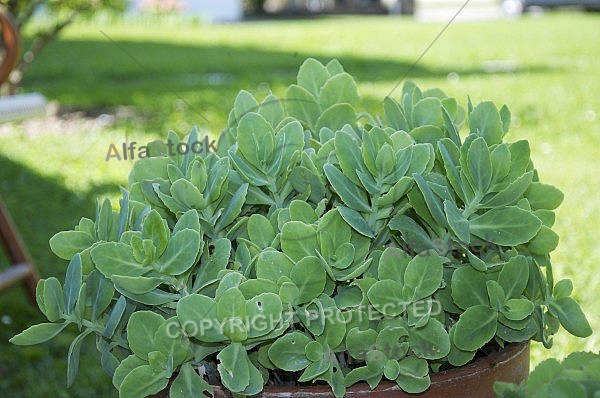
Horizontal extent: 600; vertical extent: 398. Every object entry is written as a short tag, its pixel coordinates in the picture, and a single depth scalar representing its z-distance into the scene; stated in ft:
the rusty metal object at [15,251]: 10.21
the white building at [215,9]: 77.88
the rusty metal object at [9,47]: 10.29
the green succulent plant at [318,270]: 3.48
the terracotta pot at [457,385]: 3.54
